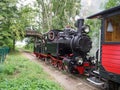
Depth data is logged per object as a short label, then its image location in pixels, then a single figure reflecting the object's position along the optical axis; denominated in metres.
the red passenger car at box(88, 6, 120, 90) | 2.72
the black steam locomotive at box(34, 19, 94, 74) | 4.83
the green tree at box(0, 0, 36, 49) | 9.57
